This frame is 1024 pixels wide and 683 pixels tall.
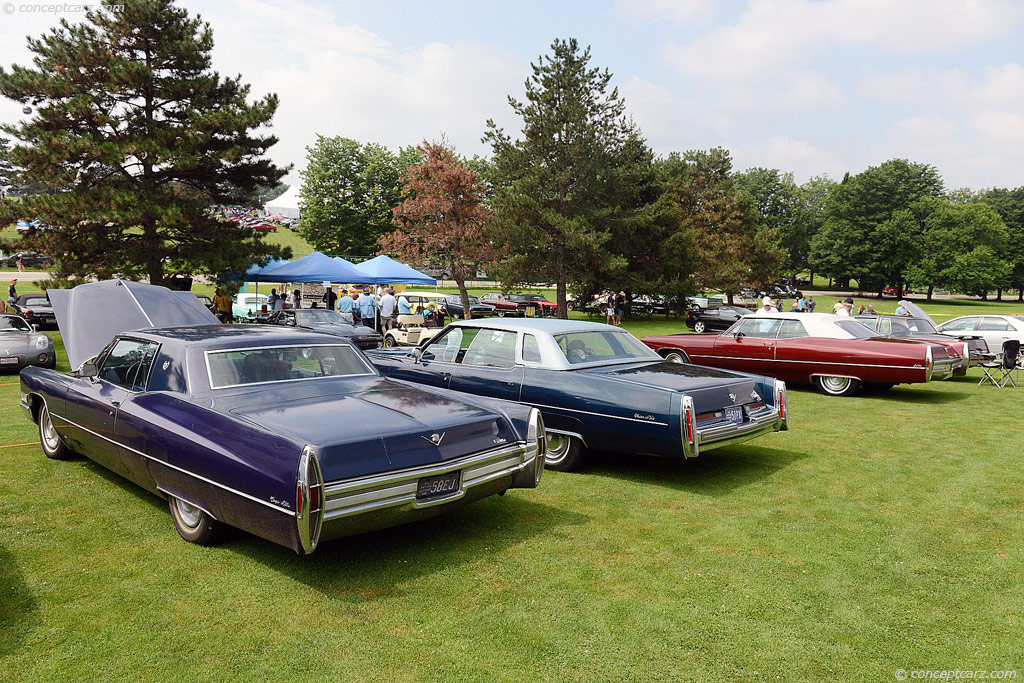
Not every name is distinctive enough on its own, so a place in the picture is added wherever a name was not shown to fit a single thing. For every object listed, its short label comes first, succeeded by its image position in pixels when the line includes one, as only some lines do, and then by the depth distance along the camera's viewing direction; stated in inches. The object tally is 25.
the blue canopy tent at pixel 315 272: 802.8
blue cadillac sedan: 238.5
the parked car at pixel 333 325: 657.1
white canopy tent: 3331.9
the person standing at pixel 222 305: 836.6
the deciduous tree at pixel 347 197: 2689.5
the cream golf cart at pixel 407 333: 705.0
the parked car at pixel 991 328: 677.3
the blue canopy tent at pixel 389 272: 837.8
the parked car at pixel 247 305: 1055.9
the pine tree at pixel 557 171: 1258.6
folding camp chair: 511.8
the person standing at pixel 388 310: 850.1
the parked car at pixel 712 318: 1326.3
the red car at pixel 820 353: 438.0
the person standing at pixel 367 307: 864.4
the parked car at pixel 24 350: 538.6
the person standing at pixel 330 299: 942.9
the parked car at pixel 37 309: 976.3
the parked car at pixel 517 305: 1572.3
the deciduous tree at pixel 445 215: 1362.0
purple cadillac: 150.9
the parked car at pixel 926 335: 522.0
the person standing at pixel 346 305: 836.0
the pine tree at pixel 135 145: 761.0
